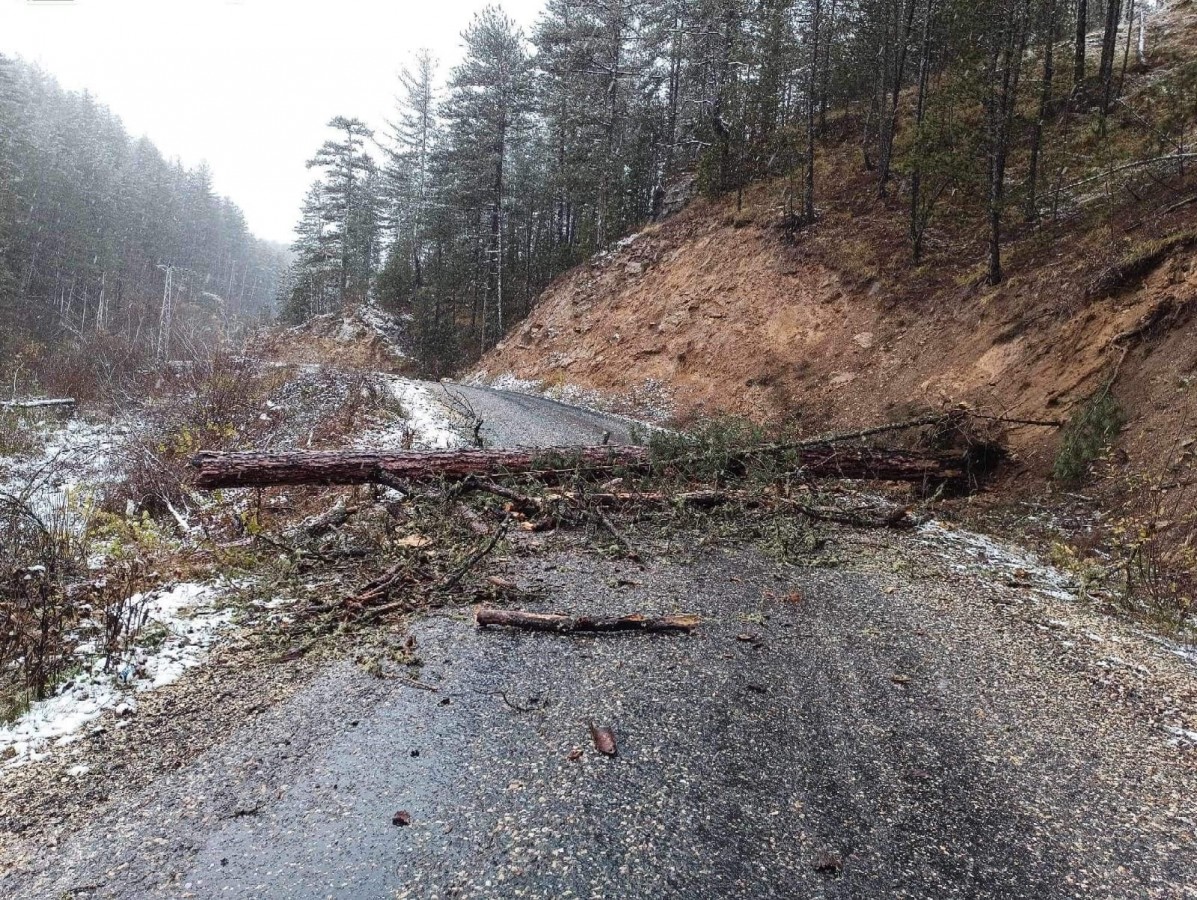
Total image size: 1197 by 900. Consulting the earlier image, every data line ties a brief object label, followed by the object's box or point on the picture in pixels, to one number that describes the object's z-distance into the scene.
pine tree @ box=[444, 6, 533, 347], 28.47
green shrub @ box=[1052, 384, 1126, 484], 6.88
